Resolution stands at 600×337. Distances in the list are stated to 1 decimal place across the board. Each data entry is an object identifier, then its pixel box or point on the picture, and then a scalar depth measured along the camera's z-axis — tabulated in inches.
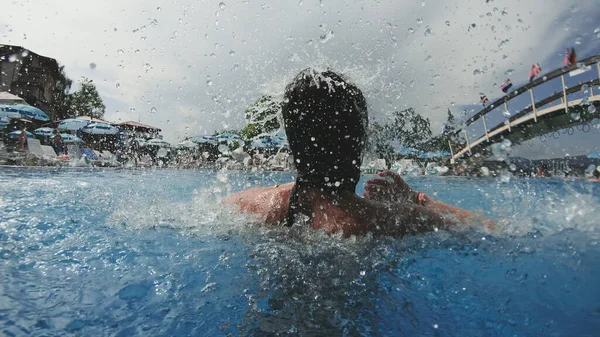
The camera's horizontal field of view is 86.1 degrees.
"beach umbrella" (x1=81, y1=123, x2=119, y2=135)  803.3
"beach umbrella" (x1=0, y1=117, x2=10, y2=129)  721.5
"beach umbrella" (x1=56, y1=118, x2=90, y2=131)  756.6
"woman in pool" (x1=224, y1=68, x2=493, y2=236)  77.8
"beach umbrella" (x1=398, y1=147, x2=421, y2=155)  287.5
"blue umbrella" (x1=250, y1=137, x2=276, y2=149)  521.0
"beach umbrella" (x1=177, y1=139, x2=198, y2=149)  690.5
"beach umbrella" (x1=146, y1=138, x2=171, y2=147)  767.1
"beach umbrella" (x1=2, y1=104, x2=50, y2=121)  660.7
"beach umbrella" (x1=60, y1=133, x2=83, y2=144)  783.0
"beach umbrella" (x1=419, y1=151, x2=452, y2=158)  356.7
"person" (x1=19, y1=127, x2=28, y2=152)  662.5
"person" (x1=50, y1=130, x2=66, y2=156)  770.8
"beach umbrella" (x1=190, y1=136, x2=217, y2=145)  800.9
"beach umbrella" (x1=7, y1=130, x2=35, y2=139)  764.0
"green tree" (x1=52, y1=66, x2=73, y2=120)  1513.3
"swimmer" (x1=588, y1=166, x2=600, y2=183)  406.3
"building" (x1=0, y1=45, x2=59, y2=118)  1314.0
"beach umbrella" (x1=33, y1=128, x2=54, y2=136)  788.5
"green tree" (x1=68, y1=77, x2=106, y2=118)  1571.1
